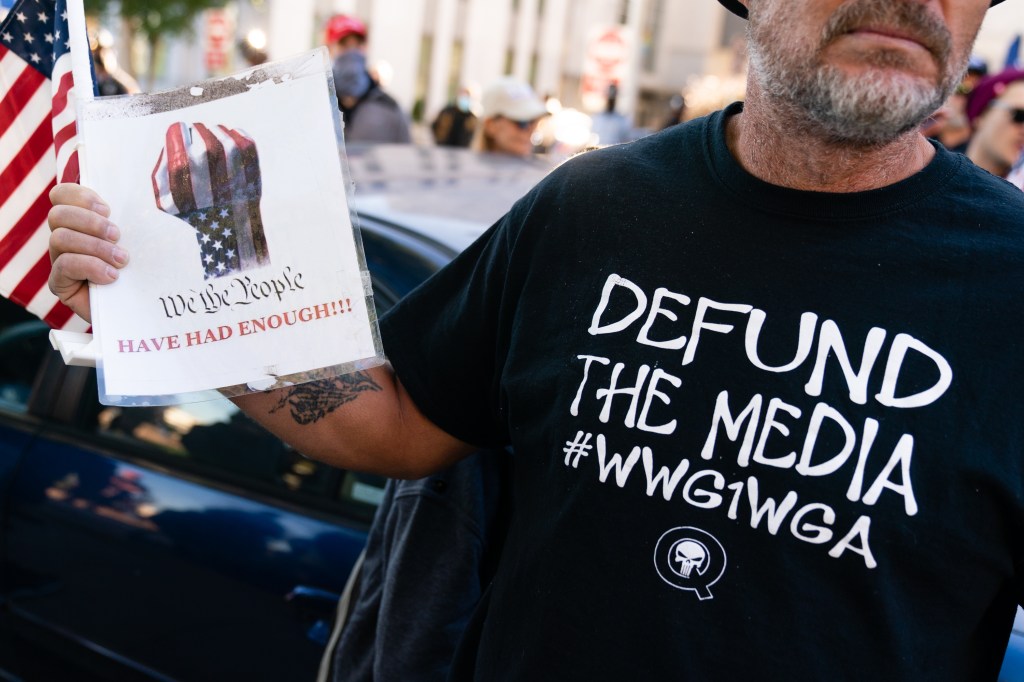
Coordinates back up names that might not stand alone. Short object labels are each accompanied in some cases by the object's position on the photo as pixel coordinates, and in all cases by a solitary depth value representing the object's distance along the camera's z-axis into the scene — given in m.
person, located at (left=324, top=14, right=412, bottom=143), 6.39
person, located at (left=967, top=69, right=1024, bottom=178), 4.25
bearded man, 1.24
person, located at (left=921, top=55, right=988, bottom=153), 5.70
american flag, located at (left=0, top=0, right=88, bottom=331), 1.72
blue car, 2.30
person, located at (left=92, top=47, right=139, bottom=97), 5.62
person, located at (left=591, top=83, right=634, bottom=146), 13.79
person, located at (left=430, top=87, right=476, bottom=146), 8.18
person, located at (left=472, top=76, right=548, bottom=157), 5.35
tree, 20.78
